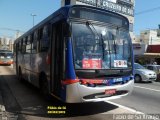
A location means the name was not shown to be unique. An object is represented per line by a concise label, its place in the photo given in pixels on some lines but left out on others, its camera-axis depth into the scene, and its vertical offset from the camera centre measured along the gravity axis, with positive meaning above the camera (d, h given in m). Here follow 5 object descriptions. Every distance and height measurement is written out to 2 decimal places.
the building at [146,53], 26.08 +0.45
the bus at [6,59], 20.33 -0.48
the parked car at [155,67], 13.09 -1.04
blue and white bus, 4.10 +0.01
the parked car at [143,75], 10.85 -1.38
